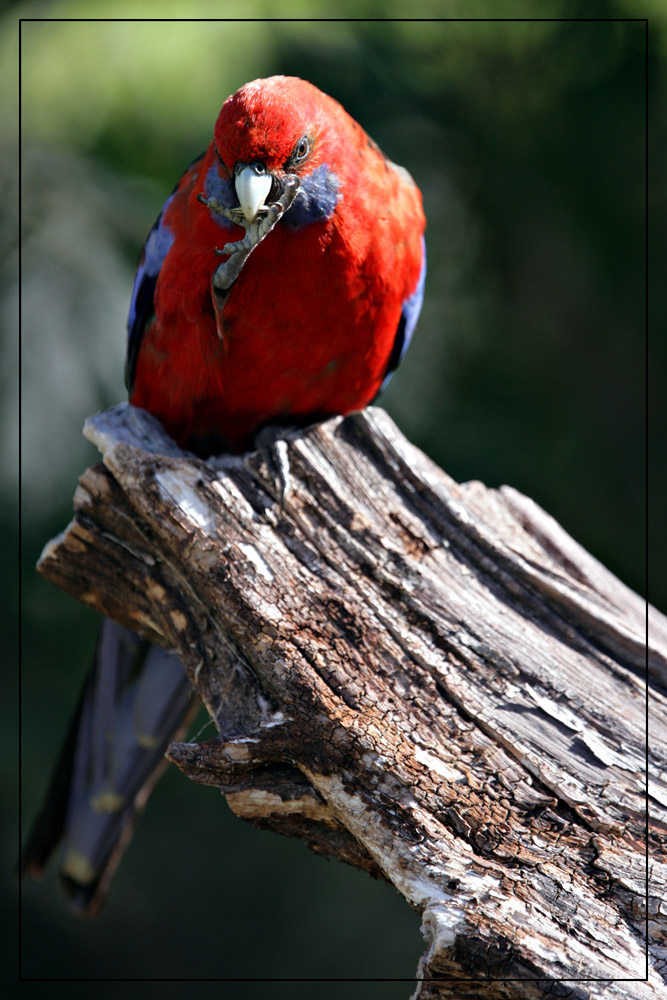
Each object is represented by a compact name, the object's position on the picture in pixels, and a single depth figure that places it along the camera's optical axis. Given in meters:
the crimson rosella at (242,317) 4.27
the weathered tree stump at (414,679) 4.20
